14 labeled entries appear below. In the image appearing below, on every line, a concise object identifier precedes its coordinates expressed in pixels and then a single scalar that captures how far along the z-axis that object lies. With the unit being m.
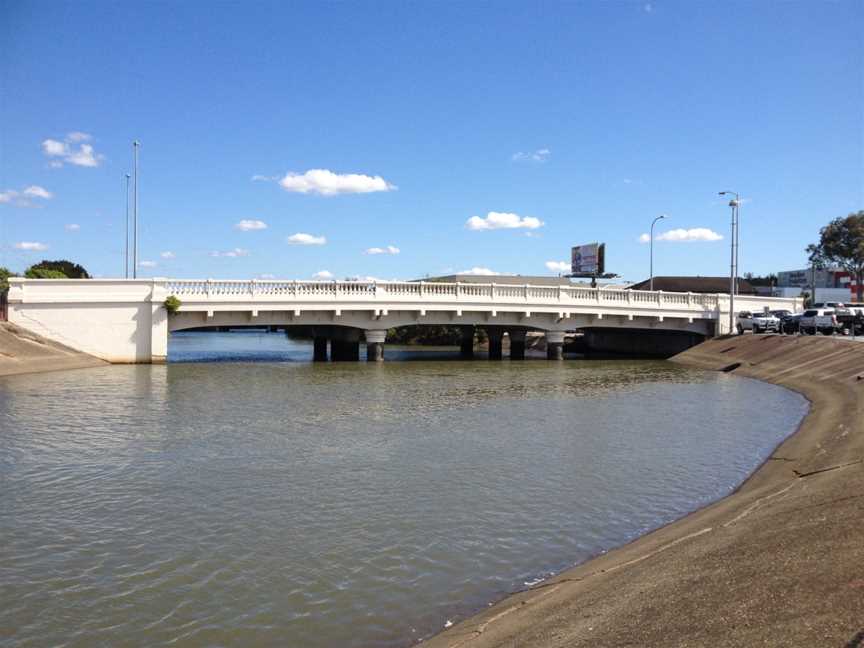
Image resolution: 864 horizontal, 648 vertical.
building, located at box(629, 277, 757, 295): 92.94
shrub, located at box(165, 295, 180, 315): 38.69
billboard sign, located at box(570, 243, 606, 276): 81.31
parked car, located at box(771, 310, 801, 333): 48.00
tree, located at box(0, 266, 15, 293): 44.43
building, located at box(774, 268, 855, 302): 107.16
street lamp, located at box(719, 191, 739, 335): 48.00
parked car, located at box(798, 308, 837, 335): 46.78
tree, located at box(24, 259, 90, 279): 86.37
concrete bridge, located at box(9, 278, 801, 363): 38.12
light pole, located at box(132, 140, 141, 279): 47.41
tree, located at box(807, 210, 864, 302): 97.31
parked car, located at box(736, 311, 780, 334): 48.75
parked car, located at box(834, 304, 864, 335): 48.81
